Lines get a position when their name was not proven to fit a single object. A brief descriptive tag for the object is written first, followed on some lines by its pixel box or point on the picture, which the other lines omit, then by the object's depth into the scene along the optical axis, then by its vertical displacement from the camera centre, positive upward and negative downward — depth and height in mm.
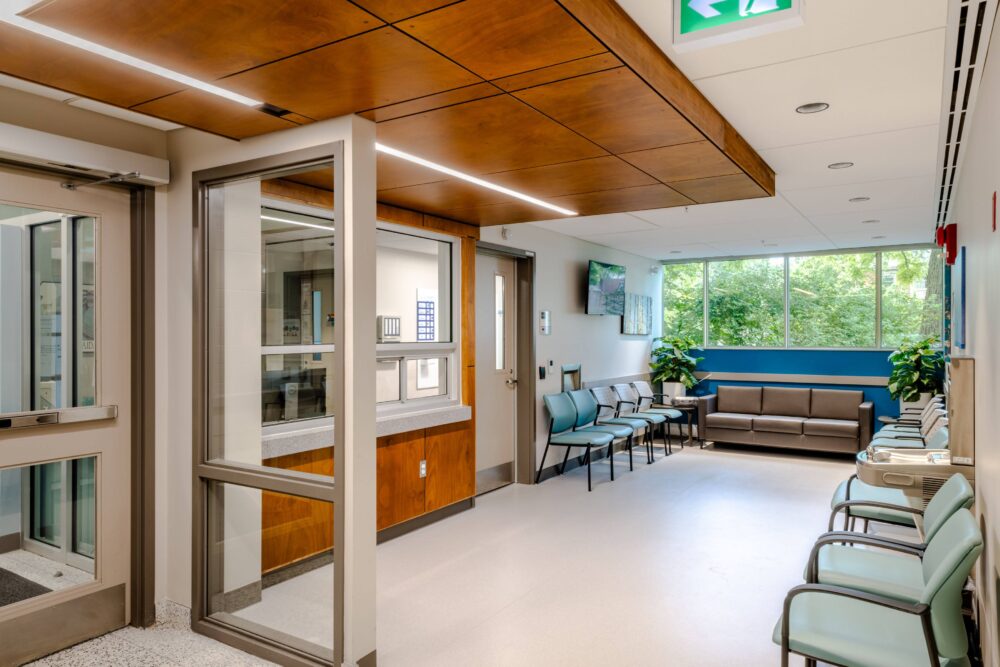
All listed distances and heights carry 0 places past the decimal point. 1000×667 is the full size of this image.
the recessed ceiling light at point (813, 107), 3213 +1129
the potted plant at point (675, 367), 9055 -433
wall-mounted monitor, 7387 +547
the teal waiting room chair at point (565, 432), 6180 -965
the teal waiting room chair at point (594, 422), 6792 -948
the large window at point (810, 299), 8109 +482
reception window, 2973 +107
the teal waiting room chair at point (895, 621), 2004 -995
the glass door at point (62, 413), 2838 -346
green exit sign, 1866 +944
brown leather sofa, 7703 -1028
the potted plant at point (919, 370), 7387 -388
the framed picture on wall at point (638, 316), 8469 +269
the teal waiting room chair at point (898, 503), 2656 -949
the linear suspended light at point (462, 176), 3311 +929
